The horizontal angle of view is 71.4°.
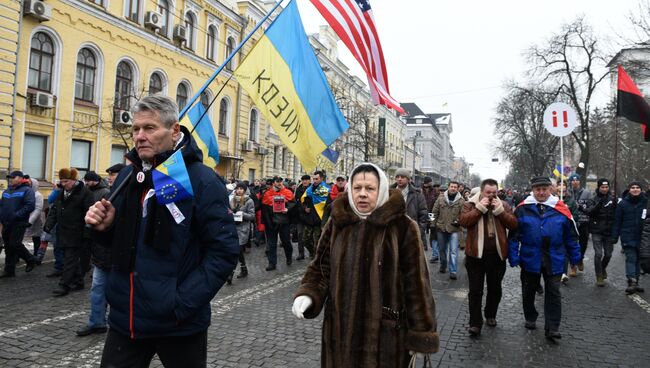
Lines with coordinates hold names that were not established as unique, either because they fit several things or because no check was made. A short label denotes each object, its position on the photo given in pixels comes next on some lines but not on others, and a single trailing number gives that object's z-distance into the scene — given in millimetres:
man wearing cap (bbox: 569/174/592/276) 9938
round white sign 9055
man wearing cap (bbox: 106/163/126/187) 7207
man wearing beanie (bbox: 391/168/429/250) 9701
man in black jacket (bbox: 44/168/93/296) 7059
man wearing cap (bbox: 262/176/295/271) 9992
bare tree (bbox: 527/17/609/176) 31531
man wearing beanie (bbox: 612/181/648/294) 8398
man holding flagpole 2307
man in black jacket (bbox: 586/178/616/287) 9008
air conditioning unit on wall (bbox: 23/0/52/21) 16312
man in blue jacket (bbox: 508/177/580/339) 5539
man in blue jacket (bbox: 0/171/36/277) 8391
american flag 6137
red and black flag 8273
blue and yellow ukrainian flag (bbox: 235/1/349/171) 5418
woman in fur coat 2680
